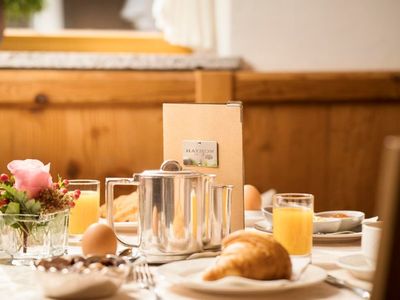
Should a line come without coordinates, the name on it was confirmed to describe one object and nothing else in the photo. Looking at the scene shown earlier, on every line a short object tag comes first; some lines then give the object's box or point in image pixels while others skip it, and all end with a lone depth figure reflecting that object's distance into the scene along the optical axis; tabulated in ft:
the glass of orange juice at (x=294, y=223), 4.27
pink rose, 4.19
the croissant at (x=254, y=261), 3.56
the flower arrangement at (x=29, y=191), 4.16
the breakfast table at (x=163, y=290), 3.58
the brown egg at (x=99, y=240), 4.10
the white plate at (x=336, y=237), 4.72
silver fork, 3.70
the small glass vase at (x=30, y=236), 4.18
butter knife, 3.57
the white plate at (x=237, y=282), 3.49
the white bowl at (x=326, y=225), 4.83
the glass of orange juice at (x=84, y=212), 4.98
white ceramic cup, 4.02
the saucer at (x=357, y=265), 3.76
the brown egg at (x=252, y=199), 5.65
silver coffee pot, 4.06
